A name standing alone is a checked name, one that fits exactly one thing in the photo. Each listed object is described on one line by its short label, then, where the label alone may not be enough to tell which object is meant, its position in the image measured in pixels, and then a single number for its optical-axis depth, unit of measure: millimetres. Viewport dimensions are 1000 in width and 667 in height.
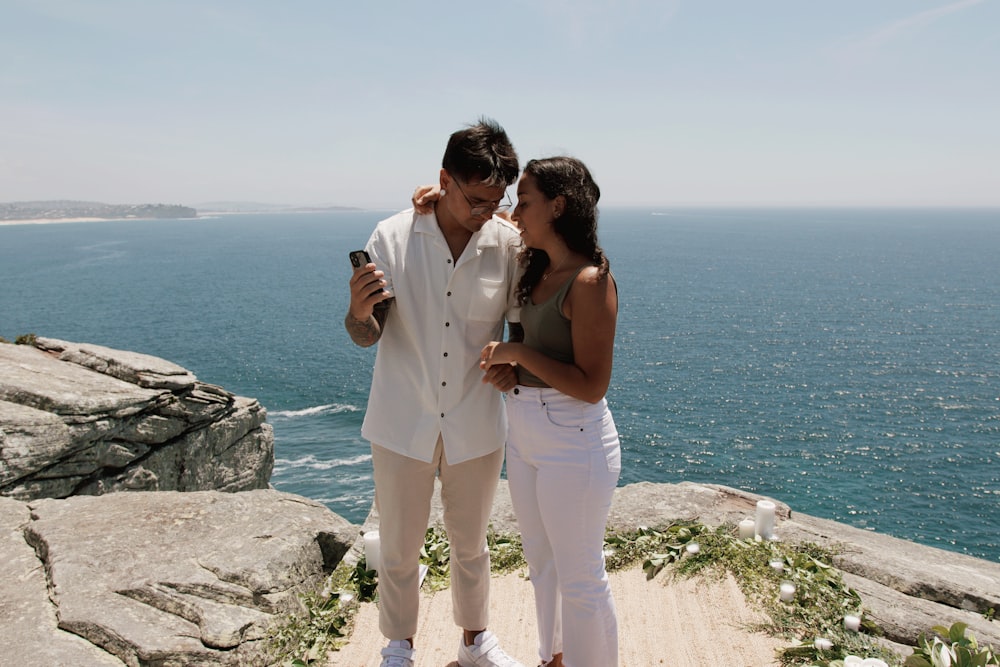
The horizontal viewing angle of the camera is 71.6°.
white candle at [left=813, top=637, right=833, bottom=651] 4723
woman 3545
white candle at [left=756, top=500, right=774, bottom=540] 6406
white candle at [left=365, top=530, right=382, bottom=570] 5914
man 3932
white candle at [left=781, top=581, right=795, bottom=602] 5367
